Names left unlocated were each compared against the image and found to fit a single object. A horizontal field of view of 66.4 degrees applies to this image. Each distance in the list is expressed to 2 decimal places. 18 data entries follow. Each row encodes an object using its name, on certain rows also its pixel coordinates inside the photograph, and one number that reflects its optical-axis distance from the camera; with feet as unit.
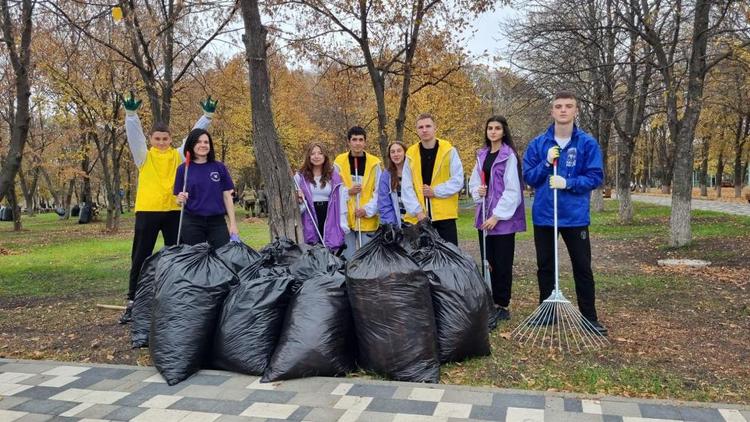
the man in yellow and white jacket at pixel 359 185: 17.65
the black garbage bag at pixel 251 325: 11.98
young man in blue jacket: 14.40
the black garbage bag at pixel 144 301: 14.46
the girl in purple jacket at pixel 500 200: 15.26
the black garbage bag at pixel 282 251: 13.78
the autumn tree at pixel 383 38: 37.17
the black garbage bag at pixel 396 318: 11.45
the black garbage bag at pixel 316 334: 11.51
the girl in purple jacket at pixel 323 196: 17.69
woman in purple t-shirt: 16.26
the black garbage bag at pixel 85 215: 86.89
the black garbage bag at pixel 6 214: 110.32
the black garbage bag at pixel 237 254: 14.52
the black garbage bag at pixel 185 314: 11.92
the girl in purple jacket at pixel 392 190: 17.26
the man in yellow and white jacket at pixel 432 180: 15.92
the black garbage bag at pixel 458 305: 12.21
